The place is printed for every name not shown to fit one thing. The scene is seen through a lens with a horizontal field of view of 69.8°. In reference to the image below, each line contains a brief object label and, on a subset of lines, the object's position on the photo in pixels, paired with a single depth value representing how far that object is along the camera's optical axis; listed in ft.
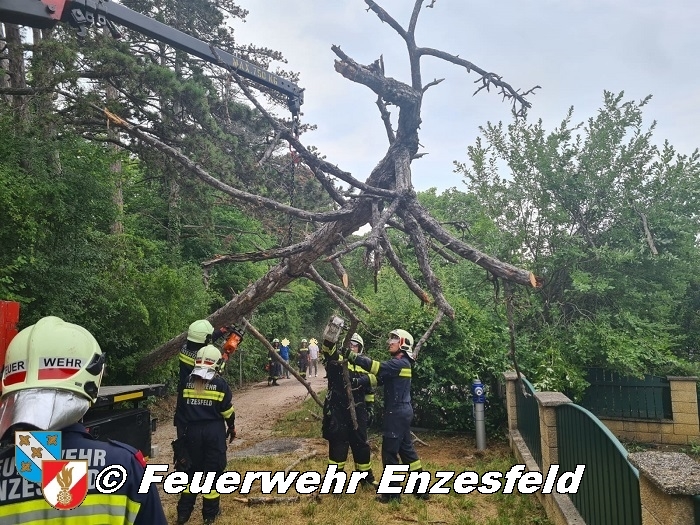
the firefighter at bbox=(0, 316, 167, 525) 5.07
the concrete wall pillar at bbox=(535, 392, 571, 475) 18.30
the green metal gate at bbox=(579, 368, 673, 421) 34.86
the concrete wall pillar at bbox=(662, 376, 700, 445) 33.88
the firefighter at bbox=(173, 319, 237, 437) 18.94
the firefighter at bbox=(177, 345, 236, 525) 16.94
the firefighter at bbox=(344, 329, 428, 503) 19.71
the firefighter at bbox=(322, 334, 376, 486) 19.76
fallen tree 16.67
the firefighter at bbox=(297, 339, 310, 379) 65.05
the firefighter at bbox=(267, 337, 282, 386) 60.08
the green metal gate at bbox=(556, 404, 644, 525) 11.15
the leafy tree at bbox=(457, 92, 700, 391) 38.81
